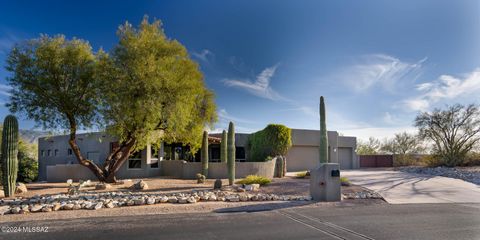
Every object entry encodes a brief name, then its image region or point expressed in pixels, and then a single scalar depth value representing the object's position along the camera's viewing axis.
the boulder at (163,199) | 9.59
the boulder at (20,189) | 12.34
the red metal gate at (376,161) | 30.66
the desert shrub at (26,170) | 19.38
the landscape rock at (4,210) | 7.90
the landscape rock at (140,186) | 12.83
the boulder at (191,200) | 9.56
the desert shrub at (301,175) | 17.17
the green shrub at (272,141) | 21.84
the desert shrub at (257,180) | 13.80
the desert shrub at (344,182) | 13.67
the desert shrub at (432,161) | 24.47
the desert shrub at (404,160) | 29.42
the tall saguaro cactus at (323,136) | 14.21
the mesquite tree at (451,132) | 23.59
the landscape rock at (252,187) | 12.33
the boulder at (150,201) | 9.32
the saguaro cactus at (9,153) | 11.41
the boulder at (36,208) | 8.09
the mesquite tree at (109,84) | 13.00
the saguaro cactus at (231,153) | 13.95
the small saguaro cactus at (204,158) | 16.72
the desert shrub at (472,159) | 23.32
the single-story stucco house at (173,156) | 17.38
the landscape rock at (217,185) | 12.53
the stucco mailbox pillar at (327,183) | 10.35
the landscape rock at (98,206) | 8.52
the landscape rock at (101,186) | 12.98
